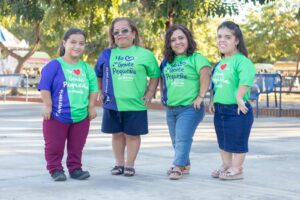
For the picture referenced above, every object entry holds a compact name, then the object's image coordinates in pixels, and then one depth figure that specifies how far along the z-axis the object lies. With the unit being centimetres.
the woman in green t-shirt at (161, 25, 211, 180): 575
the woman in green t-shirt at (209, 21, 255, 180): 561
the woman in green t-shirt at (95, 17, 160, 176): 582
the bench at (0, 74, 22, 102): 2141
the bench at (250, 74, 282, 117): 1360
